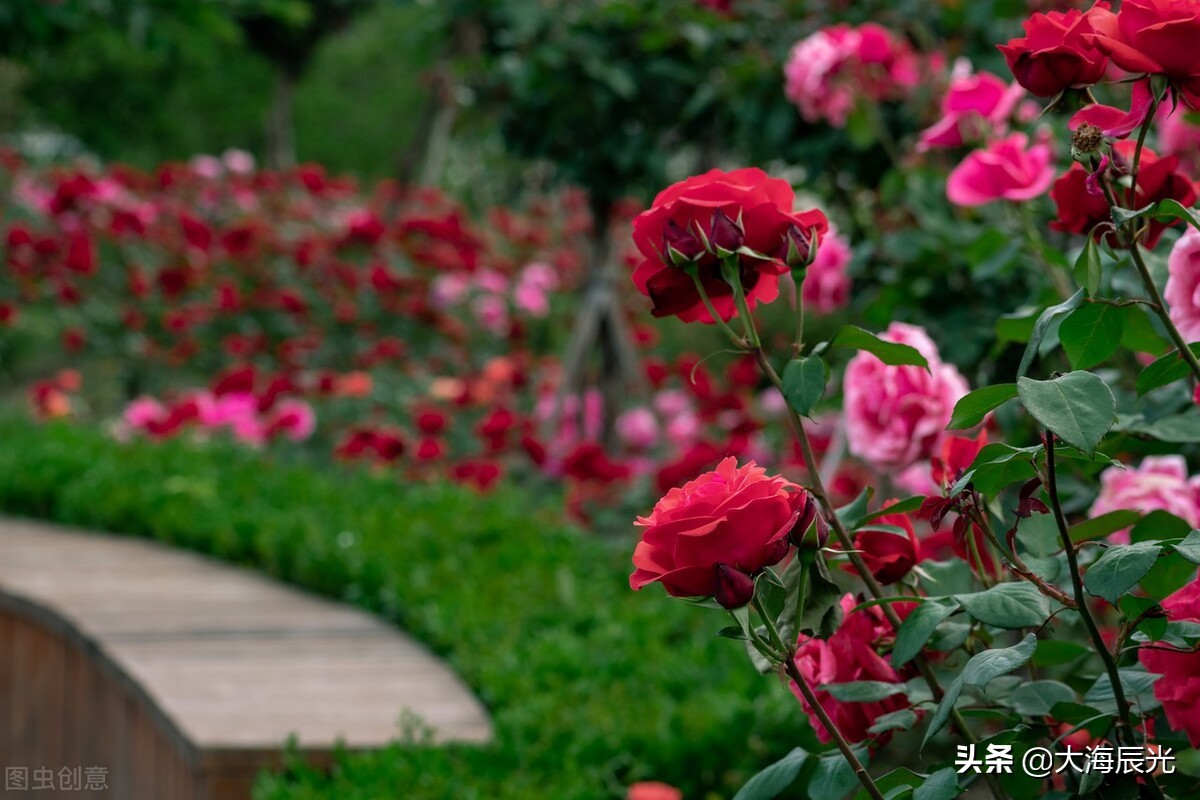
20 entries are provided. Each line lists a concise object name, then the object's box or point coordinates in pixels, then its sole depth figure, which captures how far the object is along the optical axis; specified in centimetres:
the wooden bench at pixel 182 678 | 264
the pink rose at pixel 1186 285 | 194
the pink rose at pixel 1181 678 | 186
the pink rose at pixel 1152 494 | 212
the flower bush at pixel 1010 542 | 180
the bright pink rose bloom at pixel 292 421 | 451
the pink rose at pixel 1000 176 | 219
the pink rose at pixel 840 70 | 280
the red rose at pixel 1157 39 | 181
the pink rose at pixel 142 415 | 495
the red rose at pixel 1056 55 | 185
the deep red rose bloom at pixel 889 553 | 194
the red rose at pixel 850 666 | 193
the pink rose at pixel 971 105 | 232
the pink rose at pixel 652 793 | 226
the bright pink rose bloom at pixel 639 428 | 474
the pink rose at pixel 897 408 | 220
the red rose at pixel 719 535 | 178
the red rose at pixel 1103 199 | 195
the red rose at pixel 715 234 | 187
